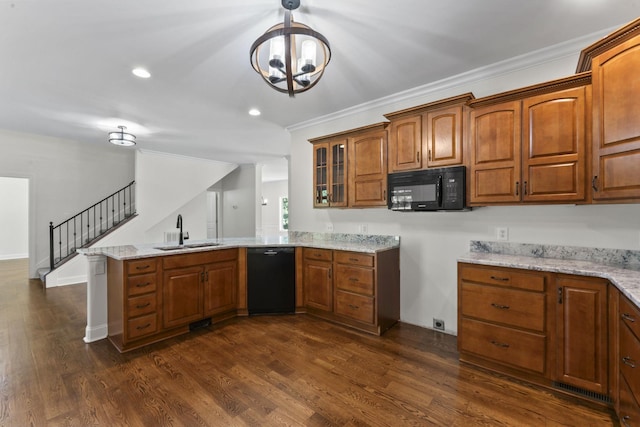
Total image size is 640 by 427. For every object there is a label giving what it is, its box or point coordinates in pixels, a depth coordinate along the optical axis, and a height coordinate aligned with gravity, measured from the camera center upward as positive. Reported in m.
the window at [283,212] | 11.28 +0.03
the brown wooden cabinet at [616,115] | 1.66 +0.61
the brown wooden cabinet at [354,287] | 2.96 -0.84
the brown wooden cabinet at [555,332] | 1.61 -0.83
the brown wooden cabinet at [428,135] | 2.61 +0.77
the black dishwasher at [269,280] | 3.52 -0.84
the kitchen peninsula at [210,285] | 2.69 -0.79
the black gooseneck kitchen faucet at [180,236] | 3.41 -0.27
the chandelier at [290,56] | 1.62 +1.00
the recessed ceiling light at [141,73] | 2.72 +1.39
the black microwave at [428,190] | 2.56 +0.22
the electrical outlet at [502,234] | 2.62 -0.20
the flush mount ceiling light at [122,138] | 4.50 +1.22
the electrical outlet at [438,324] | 3.01 -1.20
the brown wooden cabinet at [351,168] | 3.17 +0.55
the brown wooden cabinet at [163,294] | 2.63 -0.84
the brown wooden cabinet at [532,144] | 2.06 +0.55
